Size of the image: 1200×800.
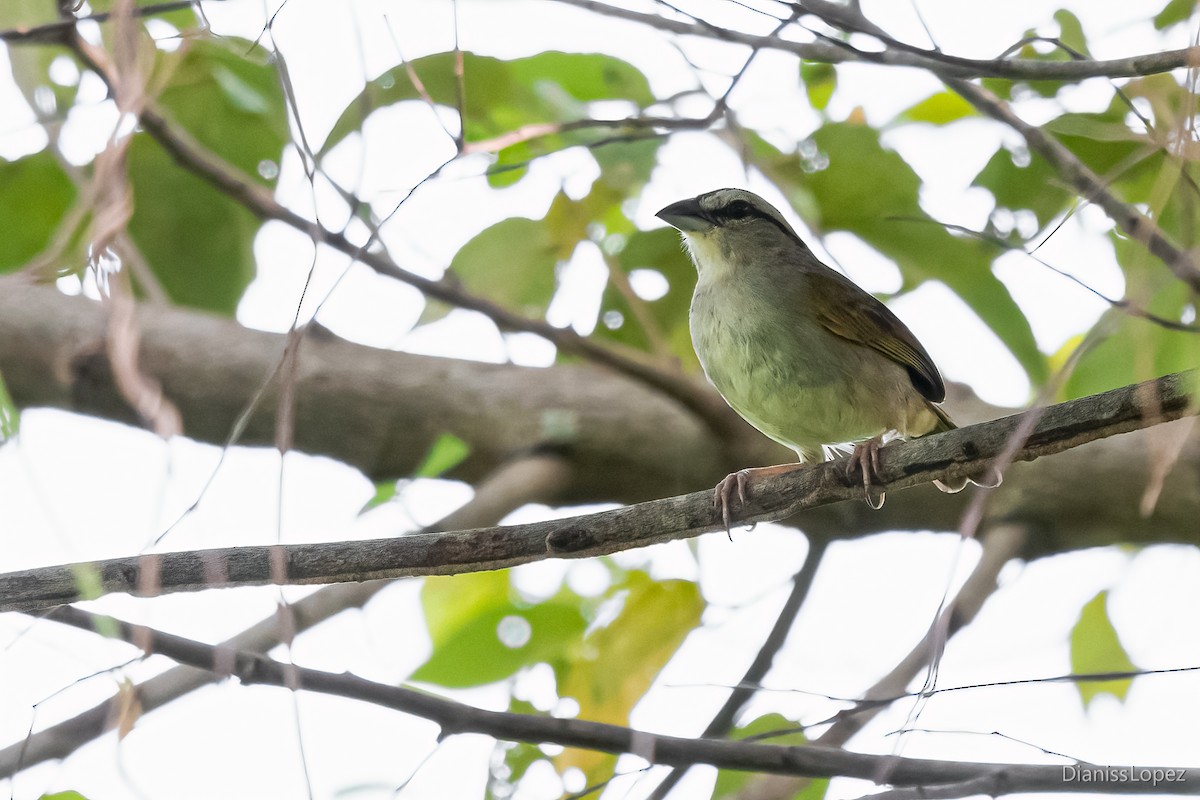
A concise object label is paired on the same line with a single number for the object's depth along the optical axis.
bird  7.48
